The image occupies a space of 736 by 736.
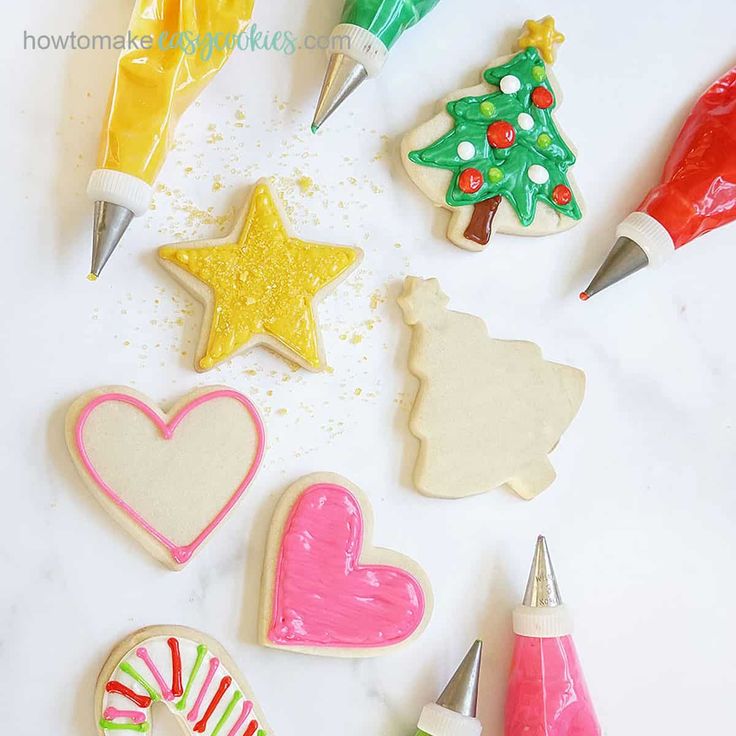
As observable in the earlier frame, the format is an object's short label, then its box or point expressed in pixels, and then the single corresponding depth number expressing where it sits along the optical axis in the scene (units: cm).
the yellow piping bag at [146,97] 75
